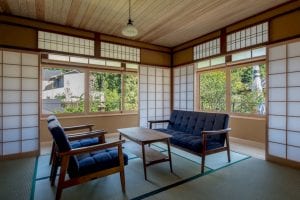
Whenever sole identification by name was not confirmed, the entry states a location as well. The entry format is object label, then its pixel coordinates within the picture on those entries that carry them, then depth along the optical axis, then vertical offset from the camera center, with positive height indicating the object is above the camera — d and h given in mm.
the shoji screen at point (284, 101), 2820 -13
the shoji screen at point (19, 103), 3229 -84
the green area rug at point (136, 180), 2092 -1095
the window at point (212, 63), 4621 +981
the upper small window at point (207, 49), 4066 +1210
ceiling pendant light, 2631 +1019
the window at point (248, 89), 4175 +262
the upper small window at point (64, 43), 3572 +1166
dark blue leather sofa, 2741 -594
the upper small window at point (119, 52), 4262 +1178
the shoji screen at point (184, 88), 4789 +335
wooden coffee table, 2592 -592
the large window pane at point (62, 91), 4551 +213
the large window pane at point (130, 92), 5605 +231
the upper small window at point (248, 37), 3204 +1208
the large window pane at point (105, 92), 5059 +214
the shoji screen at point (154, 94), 4863 +159
